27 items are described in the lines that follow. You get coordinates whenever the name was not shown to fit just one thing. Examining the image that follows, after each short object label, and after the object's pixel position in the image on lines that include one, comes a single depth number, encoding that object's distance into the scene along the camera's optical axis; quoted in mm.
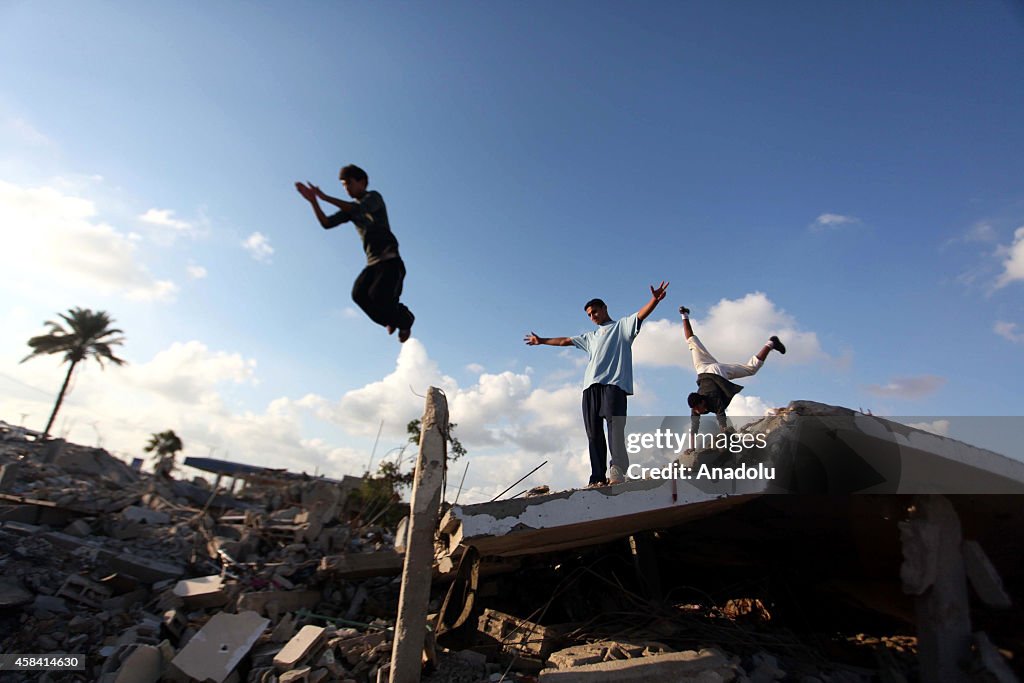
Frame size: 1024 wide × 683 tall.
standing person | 4750
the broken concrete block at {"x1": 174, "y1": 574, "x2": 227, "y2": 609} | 7641
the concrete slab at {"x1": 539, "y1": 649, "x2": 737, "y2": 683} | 3639
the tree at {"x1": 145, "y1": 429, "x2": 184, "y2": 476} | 33875
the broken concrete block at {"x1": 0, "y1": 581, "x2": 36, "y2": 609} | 7020
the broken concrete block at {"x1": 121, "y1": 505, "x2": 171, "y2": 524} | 11570
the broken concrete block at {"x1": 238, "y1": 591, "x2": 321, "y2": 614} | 7321
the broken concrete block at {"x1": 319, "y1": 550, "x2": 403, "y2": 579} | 7703
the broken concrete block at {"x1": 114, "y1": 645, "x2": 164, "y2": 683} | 5523
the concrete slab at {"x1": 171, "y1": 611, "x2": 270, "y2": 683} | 5383
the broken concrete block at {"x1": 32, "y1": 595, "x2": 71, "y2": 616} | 7227
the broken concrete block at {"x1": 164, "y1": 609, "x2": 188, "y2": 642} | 6910
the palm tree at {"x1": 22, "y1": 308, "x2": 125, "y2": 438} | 26672
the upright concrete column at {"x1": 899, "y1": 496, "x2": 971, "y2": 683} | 3813
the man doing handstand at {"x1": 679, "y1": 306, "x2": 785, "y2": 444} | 5434
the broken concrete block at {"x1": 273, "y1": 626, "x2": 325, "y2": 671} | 5066
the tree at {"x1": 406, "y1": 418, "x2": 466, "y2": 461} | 11227
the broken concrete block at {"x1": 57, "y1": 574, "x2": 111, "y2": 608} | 7711
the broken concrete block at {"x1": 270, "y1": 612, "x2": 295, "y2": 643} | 6094
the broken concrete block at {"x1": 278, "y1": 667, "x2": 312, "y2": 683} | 4688
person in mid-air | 4137
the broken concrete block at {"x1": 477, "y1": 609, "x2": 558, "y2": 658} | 4672
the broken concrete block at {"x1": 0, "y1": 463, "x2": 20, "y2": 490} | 11672
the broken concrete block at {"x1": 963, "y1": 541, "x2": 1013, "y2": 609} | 3863
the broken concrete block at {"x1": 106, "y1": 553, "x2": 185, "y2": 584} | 8469
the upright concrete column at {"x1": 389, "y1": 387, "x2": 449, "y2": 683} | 3561
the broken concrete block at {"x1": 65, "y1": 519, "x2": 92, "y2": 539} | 10219
